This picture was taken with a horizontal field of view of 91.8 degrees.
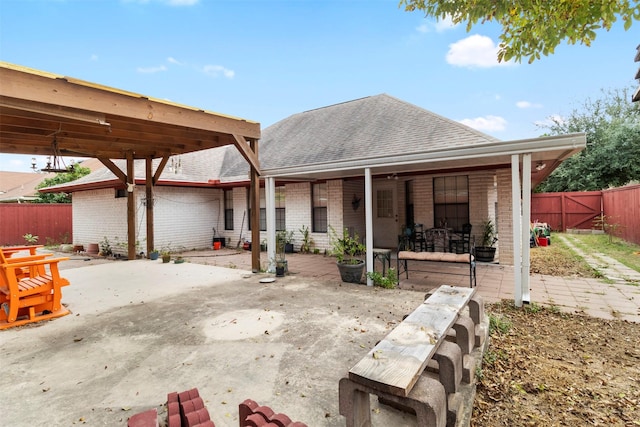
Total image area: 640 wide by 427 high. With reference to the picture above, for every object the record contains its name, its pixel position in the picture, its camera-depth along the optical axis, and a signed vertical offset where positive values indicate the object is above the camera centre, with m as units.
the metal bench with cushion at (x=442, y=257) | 5.70 -0.85
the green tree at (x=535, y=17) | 3.07 +2.05
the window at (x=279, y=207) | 11.90 +0.34
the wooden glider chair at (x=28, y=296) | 4.27 -1.11
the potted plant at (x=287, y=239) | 11.17 -0.85
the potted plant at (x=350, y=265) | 6.33 -1.03
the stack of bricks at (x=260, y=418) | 1.65 -1.13
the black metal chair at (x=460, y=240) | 7.67 -0.67
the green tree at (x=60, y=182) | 18.41 +2.20
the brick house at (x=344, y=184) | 6.00 +0.94
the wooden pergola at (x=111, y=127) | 4.17 +1.78
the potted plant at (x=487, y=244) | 8.16 -0.85
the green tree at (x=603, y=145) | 16.89 +3.70
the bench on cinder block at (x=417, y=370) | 1.66 -0.94
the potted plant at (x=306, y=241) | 11.00 -0.91
